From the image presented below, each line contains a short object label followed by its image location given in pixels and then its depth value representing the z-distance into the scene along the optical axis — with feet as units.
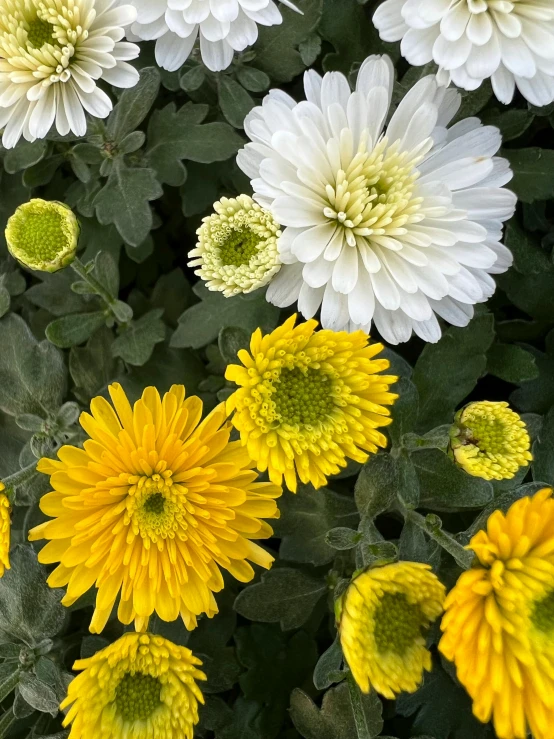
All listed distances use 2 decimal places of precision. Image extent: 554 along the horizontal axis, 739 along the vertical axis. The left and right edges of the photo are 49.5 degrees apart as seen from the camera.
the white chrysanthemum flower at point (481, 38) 0.40
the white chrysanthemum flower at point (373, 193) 0.42
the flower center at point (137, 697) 0.44
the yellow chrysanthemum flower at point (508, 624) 0.36
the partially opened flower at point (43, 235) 0.46
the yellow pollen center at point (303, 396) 0.42
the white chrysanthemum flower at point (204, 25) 0.43
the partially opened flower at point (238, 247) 0.43
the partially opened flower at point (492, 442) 0.40
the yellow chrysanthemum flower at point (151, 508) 0.41
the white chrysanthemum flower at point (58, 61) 0.44
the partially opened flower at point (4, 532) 0.42
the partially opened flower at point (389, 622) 0.38
